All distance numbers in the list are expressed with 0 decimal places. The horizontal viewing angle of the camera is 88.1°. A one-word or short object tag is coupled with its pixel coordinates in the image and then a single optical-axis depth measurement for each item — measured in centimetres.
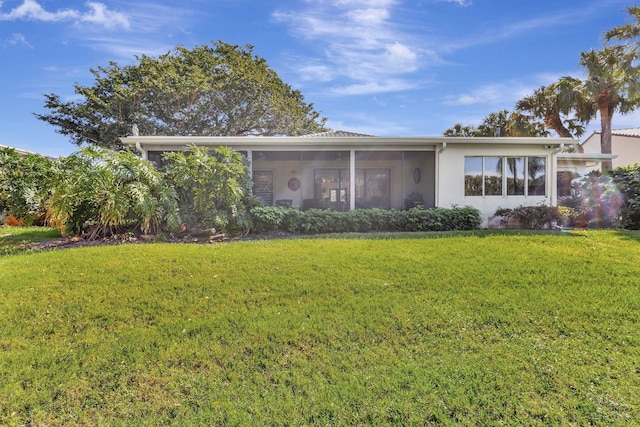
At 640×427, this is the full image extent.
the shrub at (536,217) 1046
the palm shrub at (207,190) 816
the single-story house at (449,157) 1077
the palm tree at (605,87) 1541
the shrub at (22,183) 952
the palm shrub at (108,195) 737
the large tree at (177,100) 2006
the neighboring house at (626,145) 2195
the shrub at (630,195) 1018
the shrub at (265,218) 867
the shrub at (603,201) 1070
